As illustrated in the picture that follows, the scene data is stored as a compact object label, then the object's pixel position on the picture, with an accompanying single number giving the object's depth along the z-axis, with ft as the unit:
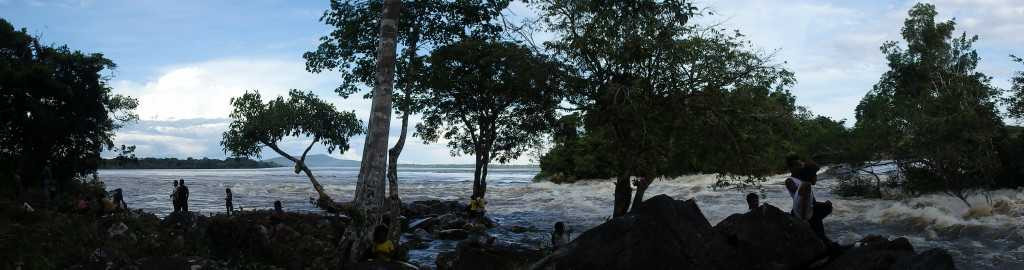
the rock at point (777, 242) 37.83
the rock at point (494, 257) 41.86
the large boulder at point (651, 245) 33.32
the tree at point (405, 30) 77.10
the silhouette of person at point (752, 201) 56.97
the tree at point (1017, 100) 113.45
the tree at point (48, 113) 111.75
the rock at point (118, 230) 53.72
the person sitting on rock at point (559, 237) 53.93
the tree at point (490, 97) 76.59
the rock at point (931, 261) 28.19
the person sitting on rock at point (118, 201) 80.82
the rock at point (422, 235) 83.04
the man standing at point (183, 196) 94.09
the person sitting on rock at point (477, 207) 99.30
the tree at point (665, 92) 67.51
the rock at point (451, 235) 81.76
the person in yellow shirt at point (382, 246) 42.16
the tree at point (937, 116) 103.86
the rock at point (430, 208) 115.65
